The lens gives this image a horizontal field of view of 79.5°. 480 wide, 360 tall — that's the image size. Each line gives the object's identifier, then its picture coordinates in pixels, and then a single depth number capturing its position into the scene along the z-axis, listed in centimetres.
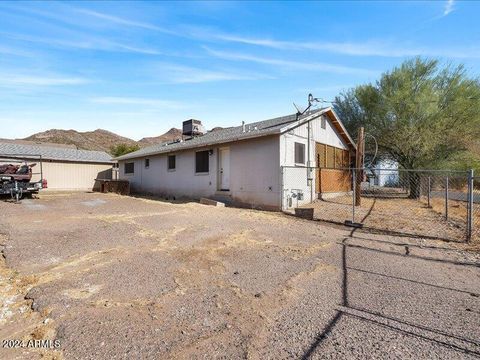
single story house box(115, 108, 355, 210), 1147
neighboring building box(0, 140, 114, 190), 2267
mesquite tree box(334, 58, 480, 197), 1550
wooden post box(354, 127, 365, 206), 1244
